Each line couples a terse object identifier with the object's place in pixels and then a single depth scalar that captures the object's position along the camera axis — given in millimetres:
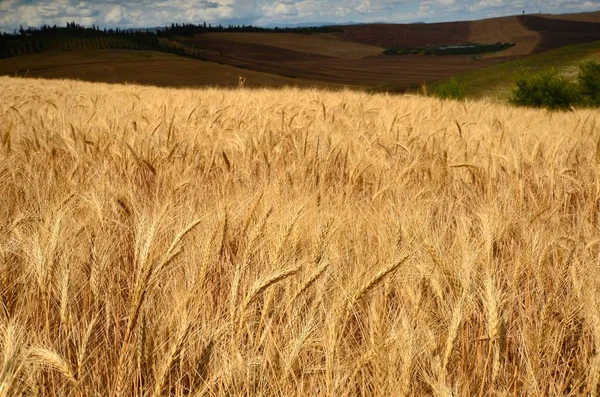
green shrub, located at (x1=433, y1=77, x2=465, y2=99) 17670
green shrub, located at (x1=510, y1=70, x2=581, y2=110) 14953
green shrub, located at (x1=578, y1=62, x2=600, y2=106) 16375
